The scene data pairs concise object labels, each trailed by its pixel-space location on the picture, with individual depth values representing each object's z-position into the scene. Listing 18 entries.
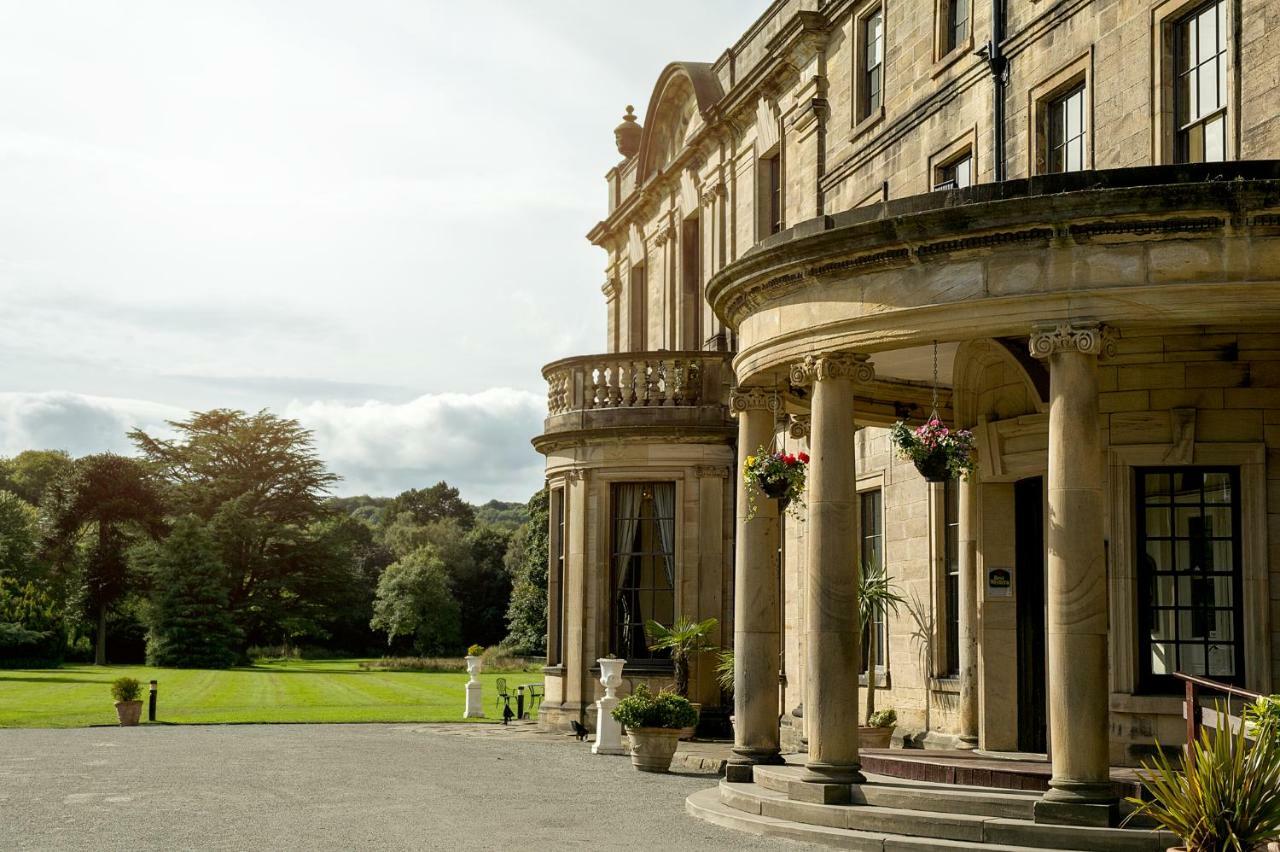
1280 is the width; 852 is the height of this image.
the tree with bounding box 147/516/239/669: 58.12
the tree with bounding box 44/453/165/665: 66.12
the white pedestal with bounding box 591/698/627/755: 21.39
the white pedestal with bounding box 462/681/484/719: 31.18
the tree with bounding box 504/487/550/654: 62.91
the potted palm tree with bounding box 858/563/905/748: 17.38
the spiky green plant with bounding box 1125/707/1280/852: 9.25
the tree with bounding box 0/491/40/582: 61.59
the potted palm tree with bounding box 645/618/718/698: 22.84
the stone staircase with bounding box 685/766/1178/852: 10.88
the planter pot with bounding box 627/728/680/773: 18.77
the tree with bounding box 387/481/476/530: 118.81
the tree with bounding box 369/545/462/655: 73.38
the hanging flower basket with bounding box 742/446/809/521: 14.46
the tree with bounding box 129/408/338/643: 68.75
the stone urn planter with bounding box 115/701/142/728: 27.39
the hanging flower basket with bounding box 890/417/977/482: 13.24
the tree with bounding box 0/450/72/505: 95.38
